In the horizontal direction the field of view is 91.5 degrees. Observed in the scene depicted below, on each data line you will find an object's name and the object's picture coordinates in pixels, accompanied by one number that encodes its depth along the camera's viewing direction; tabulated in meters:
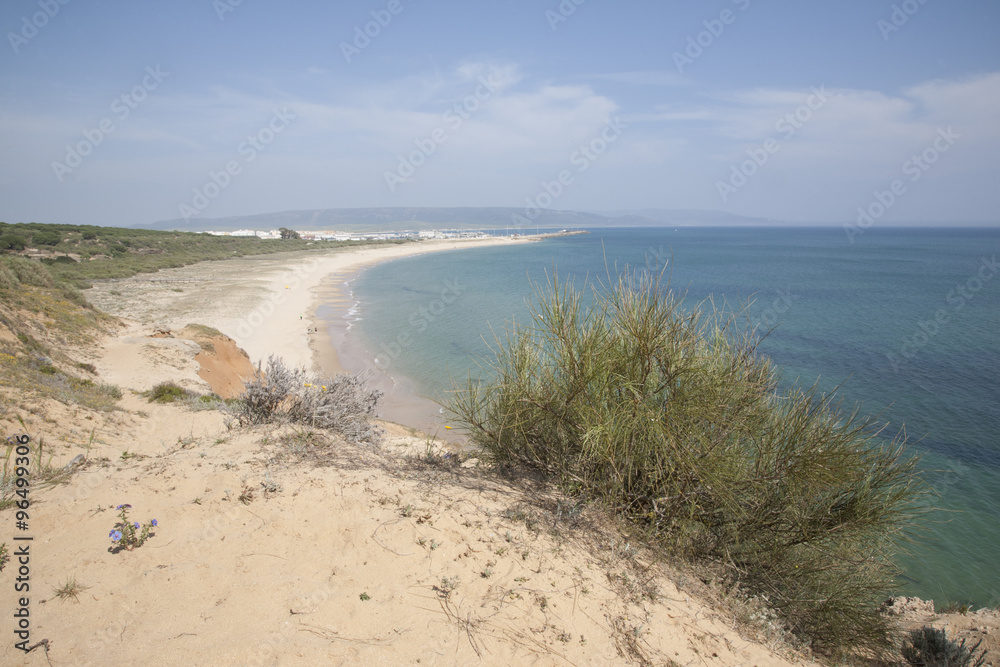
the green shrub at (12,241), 37.17
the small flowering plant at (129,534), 3.37
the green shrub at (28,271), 16.22
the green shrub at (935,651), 4.12
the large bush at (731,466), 3.91
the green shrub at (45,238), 41.66
